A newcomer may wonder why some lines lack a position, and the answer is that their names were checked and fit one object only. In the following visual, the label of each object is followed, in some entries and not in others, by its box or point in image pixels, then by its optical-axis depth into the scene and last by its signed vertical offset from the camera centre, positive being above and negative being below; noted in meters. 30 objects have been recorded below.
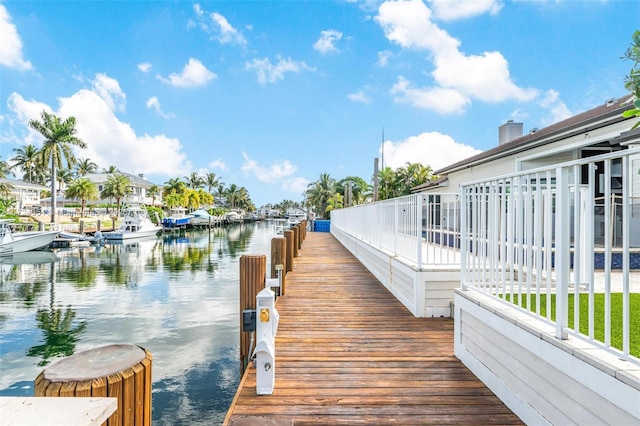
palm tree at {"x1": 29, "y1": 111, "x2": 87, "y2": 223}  34.41 +7.99
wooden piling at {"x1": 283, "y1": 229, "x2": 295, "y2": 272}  8.93 -0.78
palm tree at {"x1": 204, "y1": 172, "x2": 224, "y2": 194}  97.01 +10.66
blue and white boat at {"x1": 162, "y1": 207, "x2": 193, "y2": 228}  50.16 -0.27
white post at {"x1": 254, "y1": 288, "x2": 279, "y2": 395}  2.99 -1.07
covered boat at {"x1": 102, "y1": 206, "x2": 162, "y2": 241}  32.88 -0.92
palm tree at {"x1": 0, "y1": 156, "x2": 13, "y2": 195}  48.75 +4.84
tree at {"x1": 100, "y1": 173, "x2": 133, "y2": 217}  53.16 +4.61
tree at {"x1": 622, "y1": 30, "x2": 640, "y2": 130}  2.26 +0.97
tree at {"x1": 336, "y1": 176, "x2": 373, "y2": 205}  43.69 +3.74
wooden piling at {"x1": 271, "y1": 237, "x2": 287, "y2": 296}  7.00 -0.69
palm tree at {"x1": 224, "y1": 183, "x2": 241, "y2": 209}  108.00 +7.34
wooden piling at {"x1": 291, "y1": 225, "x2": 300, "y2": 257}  12.07 -0.95
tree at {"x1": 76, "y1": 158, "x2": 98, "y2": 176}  83.94 +12.54
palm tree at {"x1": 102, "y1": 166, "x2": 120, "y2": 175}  82.93 +11.77
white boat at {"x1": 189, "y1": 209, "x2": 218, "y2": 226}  59.66 +0.03
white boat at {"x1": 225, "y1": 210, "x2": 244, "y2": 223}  79.76 +0.40
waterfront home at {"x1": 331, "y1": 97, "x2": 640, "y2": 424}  1.90 -0.78
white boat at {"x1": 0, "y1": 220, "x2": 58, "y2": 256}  23.44 -1.45
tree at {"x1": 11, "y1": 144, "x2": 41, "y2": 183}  70.31 +12.75
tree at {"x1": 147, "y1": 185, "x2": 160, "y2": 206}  67.62 +5.16
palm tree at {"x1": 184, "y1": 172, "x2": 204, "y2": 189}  89.38 +9.79
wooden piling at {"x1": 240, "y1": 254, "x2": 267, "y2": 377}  4.72 -0.78
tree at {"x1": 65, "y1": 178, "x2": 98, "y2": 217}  48.31 +3.97
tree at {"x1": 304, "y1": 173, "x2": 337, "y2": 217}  50.62 +4.01
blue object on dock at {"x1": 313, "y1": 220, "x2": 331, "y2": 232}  32.78 -0.61
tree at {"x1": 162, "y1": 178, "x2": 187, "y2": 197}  70.56 +6.37
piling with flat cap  1.34 -0.62
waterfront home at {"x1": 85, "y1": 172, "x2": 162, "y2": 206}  62.56 +5.83
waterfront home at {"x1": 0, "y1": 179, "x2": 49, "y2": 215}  53.30 +4.19
